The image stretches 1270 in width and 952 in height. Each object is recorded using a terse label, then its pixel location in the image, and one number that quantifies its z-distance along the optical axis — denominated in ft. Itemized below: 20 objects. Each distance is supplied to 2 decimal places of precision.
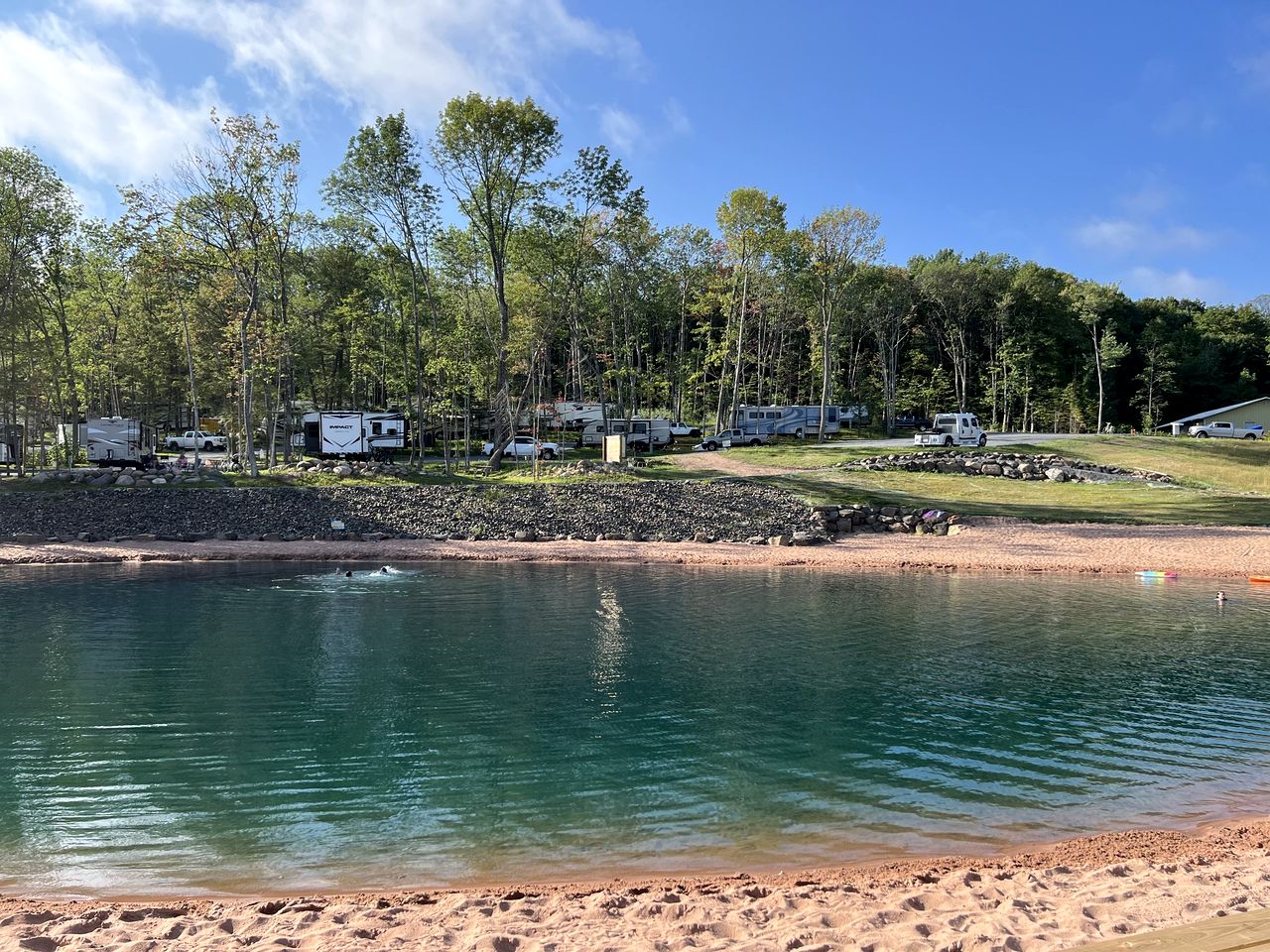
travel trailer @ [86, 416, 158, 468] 130.72
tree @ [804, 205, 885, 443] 165.99
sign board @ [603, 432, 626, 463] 129.29
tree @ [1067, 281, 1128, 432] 213.25
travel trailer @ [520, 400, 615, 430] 184.85
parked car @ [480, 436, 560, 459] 156.04
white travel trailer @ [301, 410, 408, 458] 142.92
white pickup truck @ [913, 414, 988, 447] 153.07
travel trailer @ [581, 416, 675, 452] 168.66
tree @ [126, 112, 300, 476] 111.24
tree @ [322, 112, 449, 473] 120.26
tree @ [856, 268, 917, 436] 213.87
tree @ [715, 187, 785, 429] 156.04
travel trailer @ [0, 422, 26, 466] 127.85
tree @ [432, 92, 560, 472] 117.70
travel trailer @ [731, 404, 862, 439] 179.11
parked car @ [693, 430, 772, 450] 170.71
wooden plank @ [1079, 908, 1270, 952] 12.71
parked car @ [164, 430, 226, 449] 191.12
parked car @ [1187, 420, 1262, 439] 189.67
